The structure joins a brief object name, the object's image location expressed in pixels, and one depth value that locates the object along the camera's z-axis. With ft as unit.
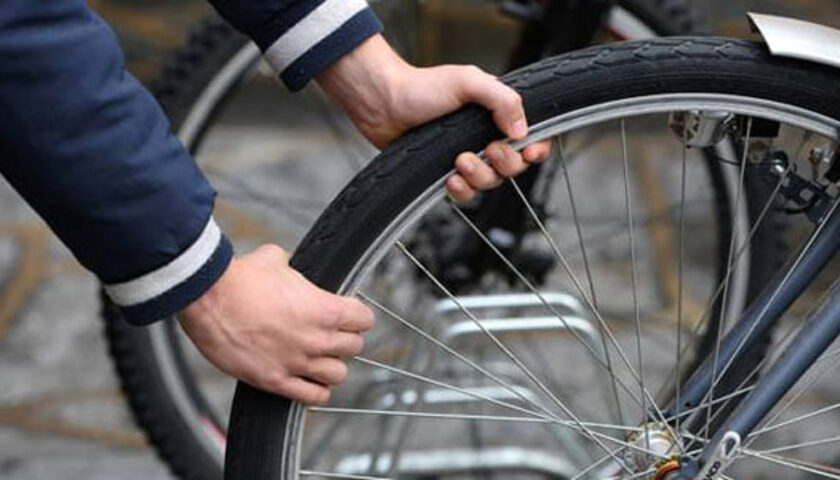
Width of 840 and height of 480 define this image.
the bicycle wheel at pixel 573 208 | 5.79
